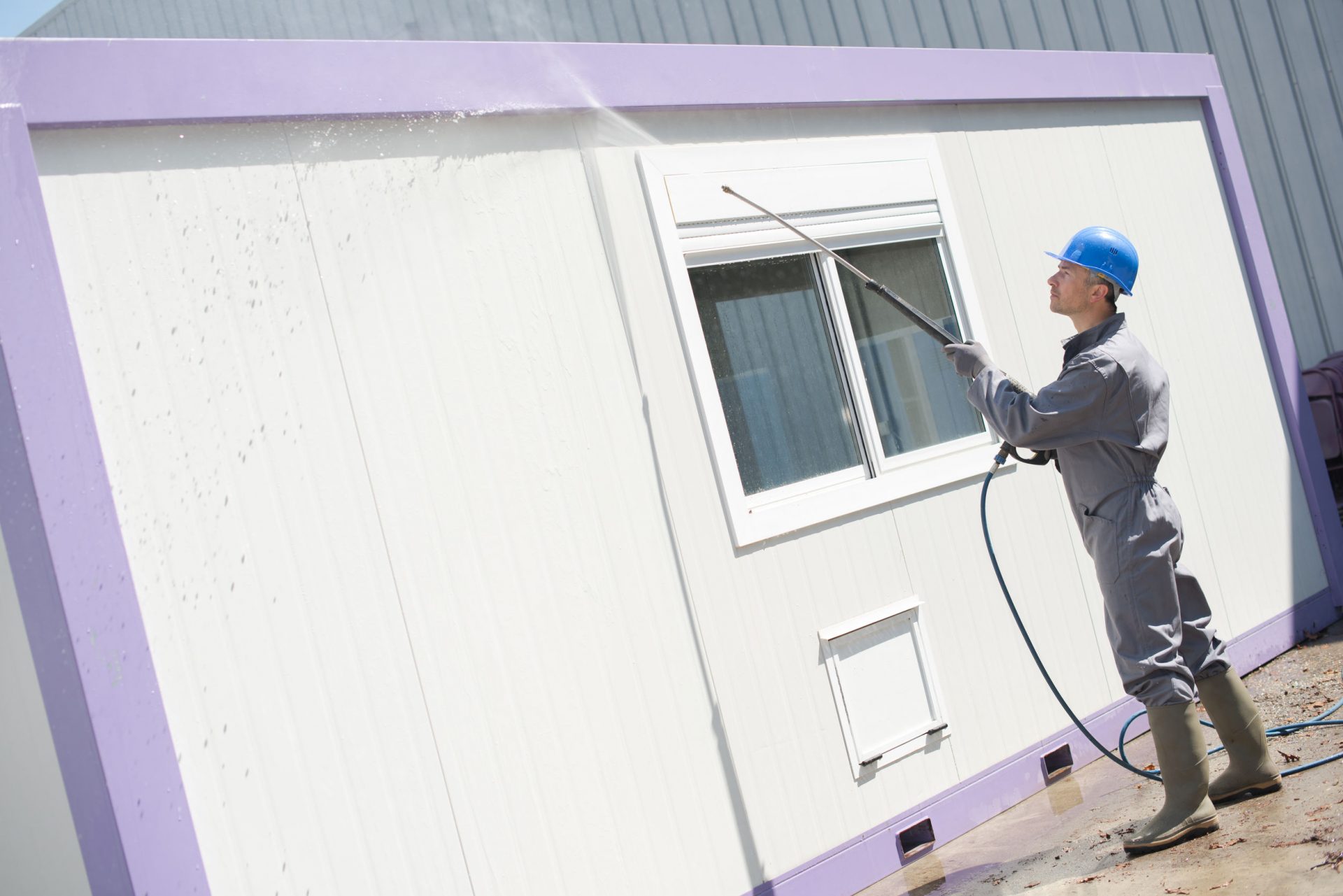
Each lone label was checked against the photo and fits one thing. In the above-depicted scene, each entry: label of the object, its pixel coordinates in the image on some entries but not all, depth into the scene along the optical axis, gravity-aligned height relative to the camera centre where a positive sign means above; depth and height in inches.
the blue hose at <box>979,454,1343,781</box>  157.2 -54.4
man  148.5 -17.6
